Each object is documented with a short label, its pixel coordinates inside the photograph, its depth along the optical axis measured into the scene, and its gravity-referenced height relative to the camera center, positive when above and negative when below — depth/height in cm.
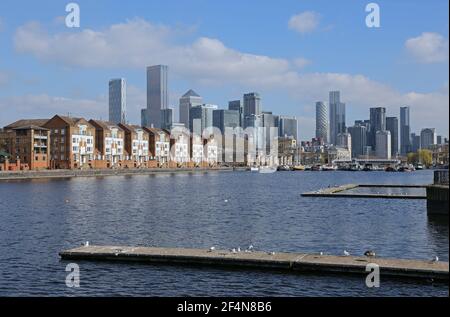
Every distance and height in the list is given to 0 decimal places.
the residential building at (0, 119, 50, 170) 18438 +371
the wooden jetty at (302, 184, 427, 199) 8875 -679
